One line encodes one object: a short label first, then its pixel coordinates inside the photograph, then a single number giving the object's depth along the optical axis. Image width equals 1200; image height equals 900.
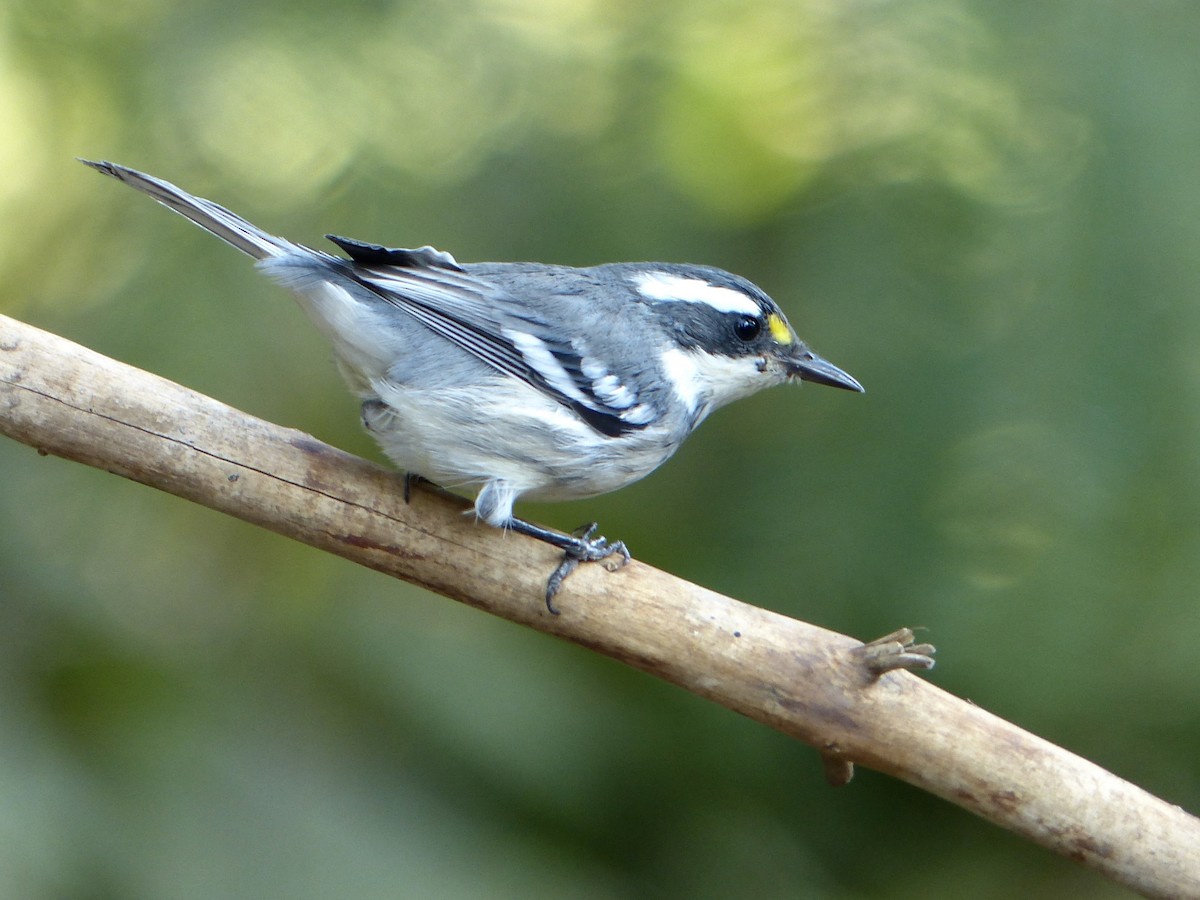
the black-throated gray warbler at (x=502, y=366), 4.69
